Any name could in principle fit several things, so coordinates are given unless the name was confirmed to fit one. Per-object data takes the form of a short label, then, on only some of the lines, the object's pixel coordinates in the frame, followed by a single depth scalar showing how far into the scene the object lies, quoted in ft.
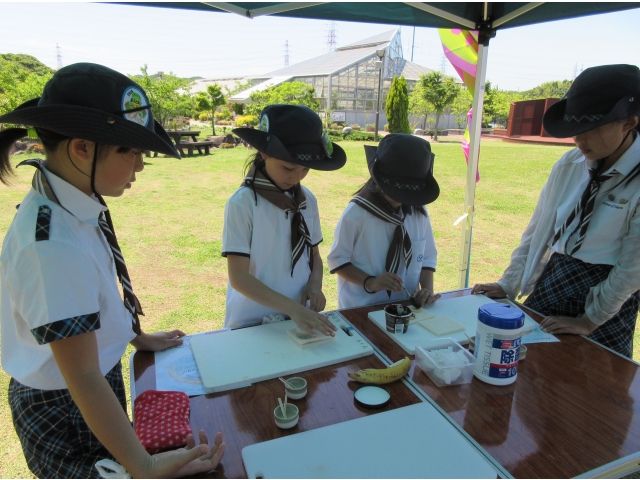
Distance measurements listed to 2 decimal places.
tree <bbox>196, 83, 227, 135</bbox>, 76.64
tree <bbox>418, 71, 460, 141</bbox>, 88.12
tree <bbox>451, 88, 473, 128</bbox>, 95.20
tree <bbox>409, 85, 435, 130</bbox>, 91.35
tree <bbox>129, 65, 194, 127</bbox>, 54.13
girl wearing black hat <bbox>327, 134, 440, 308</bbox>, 6.39
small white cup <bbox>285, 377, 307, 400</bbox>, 4.01
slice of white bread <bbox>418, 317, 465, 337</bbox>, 5.34
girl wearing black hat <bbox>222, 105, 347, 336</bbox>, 5.40
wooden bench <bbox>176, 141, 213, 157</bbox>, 48.39
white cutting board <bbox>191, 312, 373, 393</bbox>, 4.34
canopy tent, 8.13
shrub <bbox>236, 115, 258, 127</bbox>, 73.83
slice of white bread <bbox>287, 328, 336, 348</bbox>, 4.90
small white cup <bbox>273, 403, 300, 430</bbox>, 3.59
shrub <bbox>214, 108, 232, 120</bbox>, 95.40
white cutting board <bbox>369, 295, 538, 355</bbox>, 5.19
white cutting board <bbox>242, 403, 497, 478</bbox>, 3.16
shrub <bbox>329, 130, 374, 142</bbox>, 75.56
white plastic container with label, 3.98
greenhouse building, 112.57
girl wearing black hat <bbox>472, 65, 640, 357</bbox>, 5.44
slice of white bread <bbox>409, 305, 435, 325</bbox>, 5.74
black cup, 5.31
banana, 4.27
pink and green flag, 10.52
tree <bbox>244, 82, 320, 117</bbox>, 78.07
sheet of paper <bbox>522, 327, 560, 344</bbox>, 5.36
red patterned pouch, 3.43
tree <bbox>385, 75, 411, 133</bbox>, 72.69
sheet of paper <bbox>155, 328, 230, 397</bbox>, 4.23
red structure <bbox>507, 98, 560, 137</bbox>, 81.21
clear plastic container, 4.31
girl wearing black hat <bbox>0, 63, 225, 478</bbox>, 2.96
